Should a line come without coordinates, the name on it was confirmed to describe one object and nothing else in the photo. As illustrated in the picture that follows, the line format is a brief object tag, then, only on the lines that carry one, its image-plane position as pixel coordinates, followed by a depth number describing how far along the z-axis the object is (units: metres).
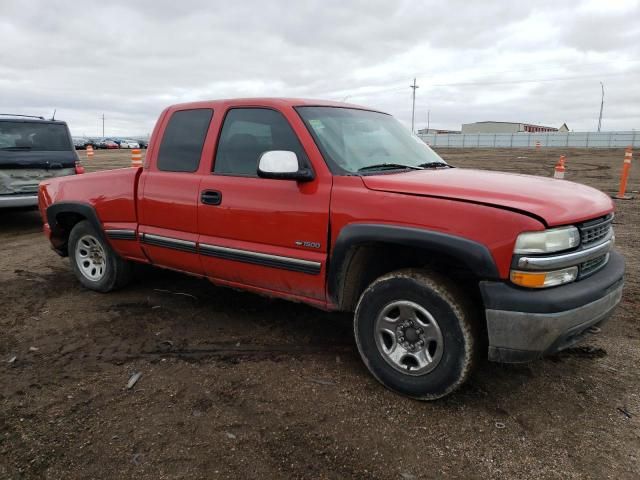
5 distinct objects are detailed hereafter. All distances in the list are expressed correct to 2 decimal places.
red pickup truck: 2.60
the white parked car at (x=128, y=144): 54.77
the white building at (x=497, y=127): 86.50
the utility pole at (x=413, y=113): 76.56
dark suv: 7.75
